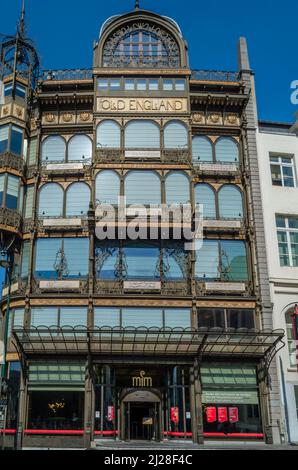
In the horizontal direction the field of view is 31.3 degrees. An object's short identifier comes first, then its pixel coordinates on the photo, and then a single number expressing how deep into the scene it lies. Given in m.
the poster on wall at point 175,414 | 29.52
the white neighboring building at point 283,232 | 31.22
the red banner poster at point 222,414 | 29.61
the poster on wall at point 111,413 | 29.41
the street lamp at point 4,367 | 26.75
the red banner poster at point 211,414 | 29.56
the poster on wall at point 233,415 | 29.70
